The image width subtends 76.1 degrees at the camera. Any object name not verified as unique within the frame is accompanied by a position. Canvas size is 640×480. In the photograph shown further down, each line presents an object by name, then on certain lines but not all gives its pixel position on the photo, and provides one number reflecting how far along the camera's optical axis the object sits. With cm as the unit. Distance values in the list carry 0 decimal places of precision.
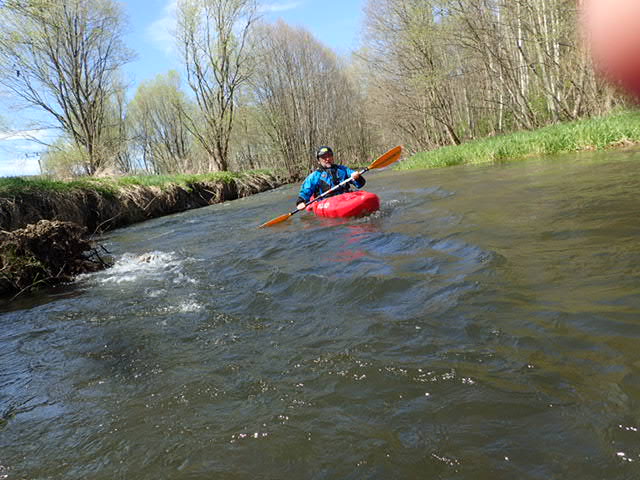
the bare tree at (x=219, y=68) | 1966
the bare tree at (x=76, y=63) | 1407
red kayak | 631
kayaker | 788
